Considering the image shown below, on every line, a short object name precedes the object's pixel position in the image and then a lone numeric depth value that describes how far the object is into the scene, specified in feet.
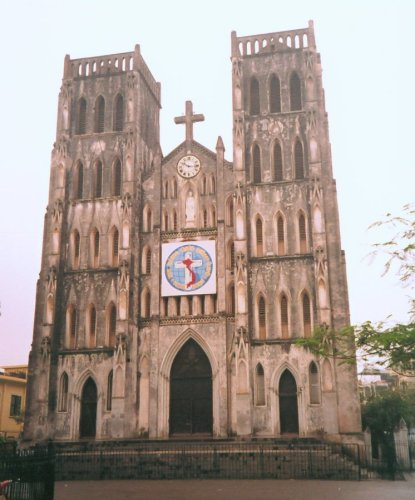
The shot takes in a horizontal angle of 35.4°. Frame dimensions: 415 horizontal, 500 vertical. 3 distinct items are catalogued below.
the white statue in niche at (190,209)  112.47
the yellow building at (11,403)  141.59
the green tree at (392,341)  38.45
